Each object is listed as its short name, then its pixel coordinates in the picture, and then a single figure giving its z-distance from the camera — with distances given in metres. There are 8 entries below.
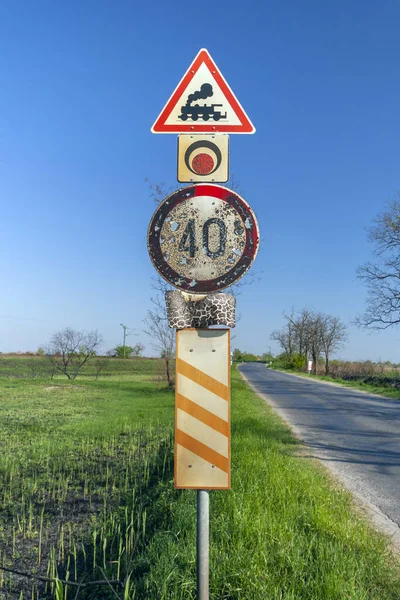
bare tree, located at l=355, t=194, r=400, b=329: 33.25
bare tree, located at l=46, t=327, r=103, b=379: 42.47
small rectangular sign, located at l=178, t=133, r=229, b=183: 3.20
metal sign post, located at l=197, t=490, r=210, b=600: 2.91
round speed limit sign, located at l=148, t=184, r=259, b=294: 3.12
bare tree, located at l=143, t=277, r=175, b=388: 23.52
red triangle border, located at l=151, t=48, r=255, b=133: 3.34
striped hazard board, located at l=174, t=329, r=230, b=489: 3.01
